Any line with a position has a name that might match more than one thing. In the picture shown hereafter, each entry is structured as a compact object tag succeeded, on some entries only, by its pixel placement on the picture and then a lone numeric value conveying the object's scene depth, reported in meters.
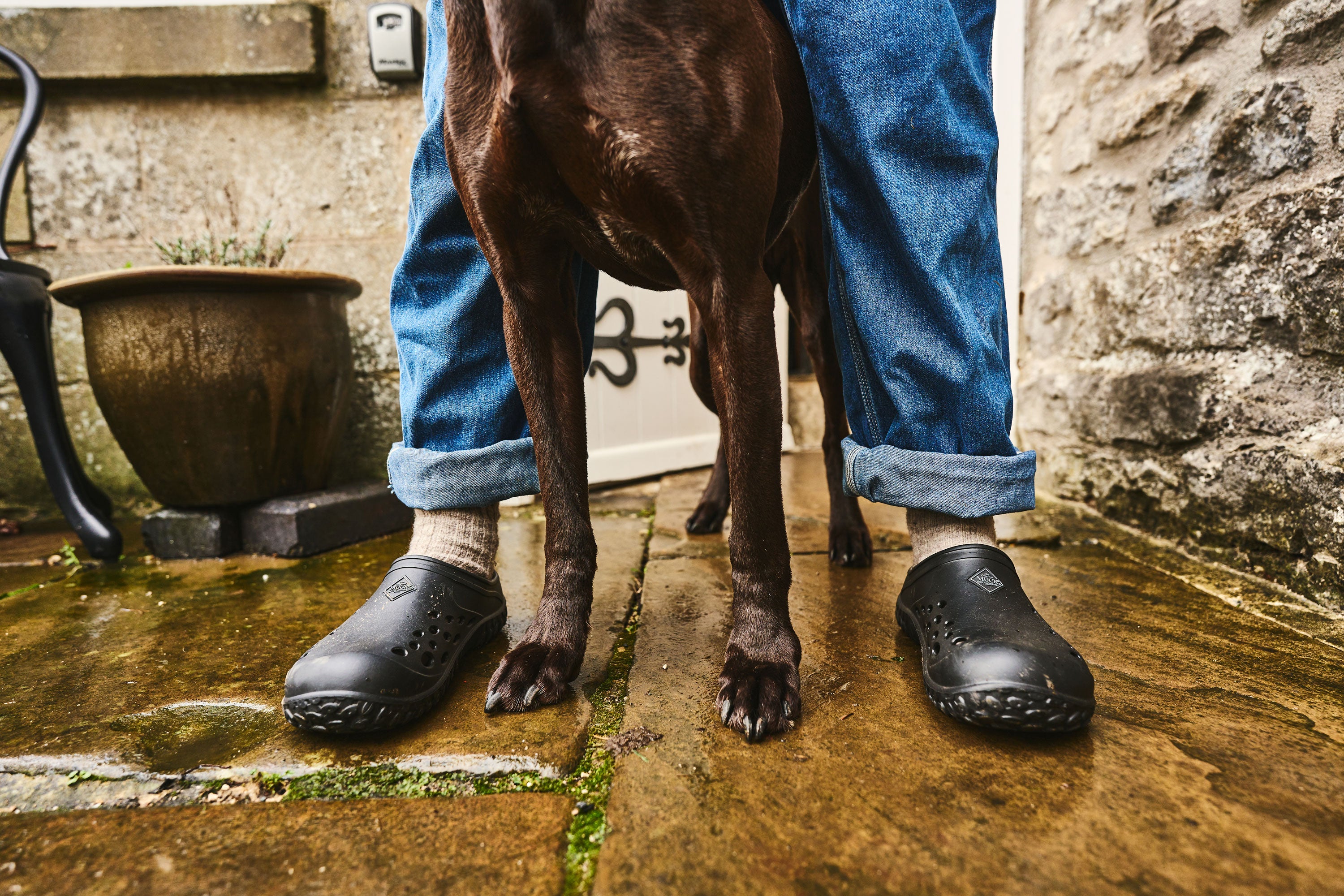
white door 2.50
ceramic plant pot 1.70
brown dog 0.76
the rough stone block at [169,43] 2.18
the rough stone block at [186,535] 1.75
